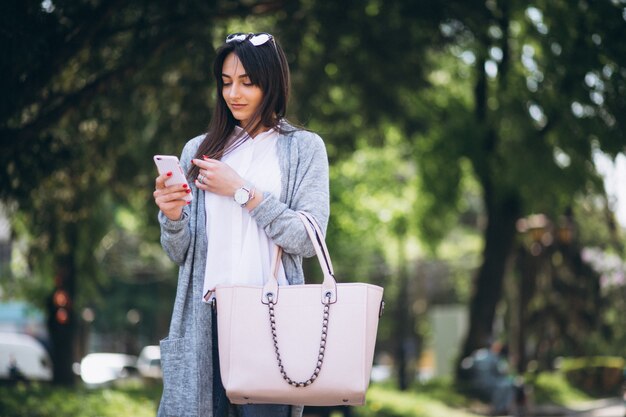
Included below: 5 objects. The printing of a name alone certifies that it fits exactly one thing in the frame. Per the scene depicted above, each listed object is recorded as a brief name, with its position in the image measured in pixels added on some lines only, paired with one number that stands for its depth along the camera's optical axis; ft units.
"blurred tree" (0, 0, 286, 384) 29.01
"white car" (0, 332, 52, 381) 68.66
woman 11.02
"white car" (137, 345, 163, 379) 119.29
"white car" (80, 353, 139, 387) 100.32
